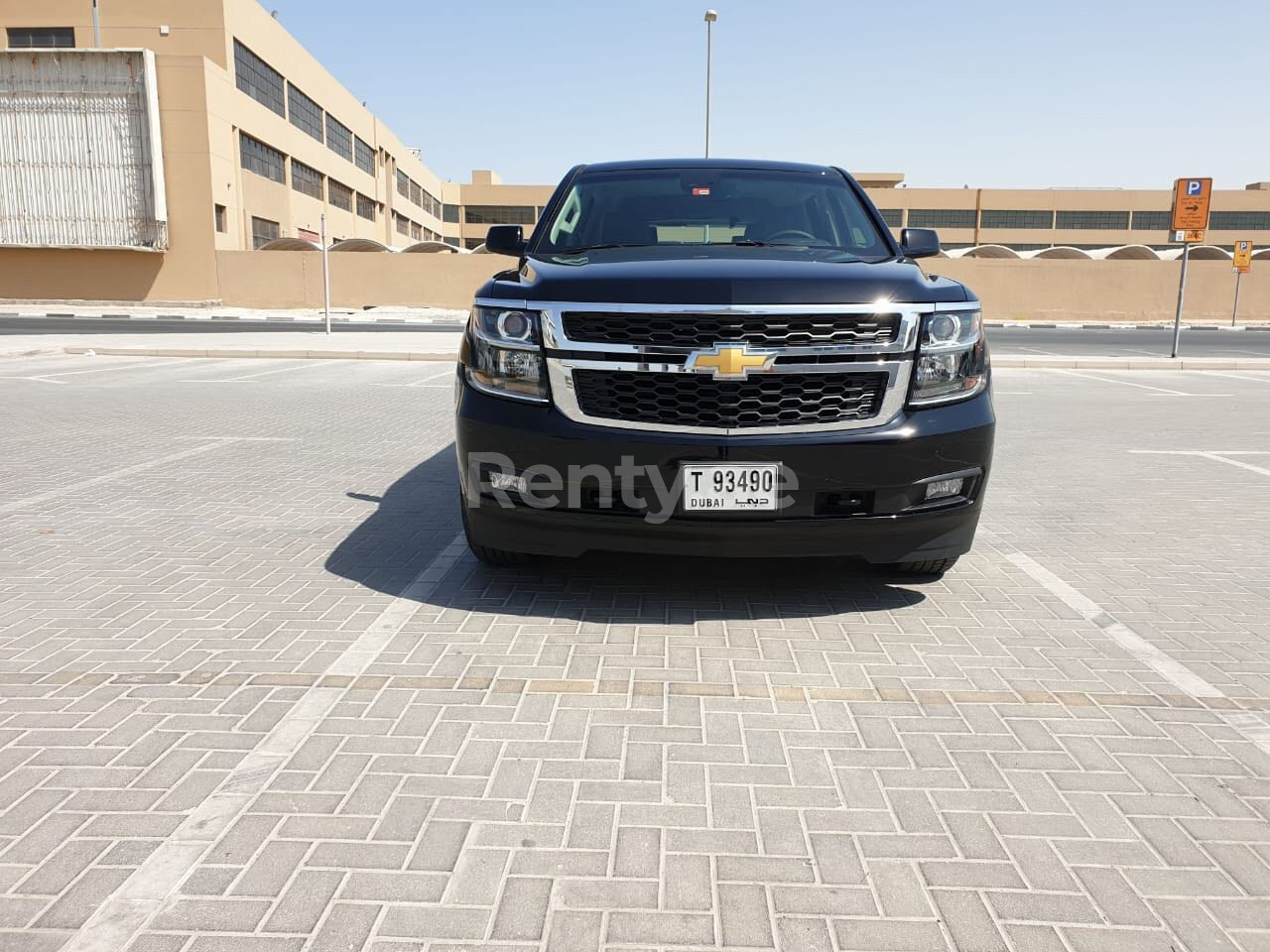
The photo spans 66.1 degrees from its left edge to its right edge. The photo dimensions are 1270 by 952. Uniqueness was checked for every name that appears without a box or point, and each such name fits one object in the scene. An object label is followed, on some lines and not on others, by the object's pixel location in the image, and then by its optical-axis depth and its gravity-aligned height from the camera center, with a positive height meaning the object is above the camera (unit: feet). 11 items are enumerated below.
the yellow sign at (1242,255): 106.22 +4.73
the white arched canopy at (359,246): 128.55 +5.49
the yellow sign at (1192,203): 56.49 +5.44
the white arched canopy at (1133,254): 128.88 +5.72
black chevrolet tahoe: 12.28 -1.53
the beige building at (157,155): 106.52 +15.11
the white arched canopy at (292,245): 122.84 +5.17
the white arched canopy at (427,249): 123.75 +5.30
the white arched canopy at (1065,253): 125.80 +5.56
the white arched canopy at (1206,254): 132.44 +6.09
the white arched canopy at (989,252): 128.57 +5.66
